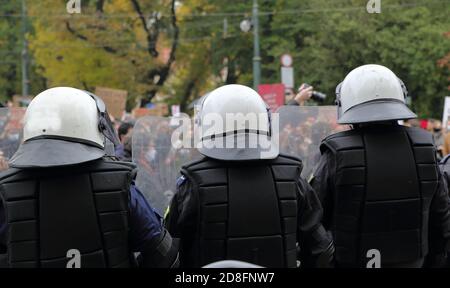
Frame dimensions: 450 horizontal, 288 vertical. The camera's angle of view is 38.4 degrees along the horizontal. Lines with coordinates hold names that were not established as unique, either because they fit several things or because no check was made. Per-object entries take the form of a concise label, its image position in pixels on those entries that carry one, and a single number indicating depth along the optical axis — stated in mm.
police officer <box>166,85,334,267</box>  2816
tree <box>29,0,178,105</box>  21422
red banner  10703
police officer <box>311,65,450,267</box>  3189
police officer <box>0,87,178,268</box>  2562
